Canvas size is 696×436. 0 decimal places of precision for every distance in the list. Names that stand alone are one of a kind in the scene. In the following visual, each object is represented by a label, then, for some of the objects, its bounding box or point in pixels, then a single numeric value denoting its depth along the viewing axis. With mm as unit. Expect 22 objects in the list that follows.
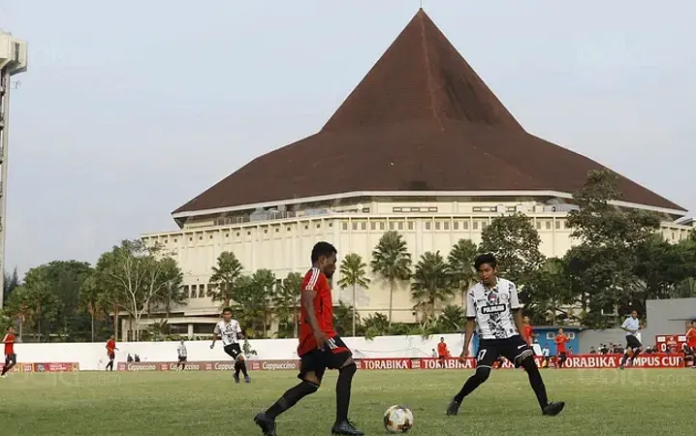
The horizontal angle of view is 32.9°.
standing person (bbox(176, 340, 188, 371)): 53734
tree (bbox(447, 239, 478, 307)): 99312
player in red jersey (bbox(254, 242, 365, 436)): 10539
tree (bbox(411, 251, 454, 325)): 103500
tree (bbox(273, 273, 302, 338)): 98812
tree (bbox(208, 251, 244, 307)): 111188
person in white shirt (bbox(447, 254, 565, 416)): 12664
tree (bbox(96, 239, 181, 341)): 104375
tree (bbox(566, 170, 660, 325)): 70750
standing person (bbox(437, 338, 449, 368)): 49156
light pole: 110250
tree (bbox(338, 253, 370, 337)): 103875
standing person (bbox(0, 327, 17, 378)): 35978
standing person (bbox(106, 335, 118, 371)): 50188
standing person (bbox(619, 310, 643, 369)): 32031
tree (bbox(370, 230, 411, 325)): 106375
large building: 111875
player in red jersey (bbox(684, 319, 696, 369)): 35156
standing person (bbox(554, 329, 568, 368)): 41531
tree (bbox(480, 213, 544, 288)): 77938
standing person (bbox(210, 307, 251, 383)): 27634
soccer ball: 10773
